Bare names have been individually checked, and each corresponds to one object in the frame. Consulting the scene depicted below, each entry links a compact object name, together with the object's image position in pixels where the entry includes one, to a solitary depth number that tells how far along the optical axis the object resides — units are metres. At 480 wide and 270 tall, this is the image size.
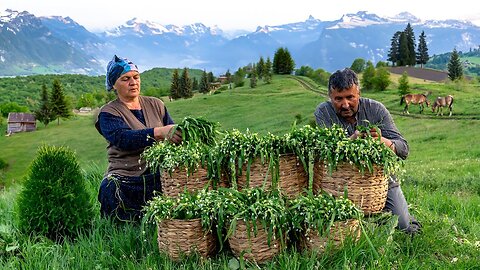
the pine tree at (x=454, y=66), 81.75
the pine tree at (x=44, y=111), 79.31
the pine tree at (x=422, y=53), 102.88
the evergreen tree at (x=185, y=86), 98.94
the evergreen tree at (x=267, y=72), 92.04
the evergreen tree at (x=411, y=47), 97.38
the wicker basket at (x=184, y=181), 4.02
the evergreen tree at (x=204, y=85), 109.49
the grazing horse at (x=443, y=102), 36.59
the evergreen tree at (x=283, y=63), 100.50
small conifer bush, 4.57
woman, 5.02
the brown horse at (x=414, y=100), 39.84
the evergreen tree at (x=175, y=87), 98.19
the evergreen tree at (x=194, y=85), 119.50
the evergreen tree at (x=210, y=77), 117.50
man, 4.52
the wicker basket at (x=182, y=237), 3.63
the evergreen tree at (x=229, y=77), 115.54
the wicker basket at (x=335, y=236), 3.56
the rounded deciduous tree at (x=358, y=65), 102.06
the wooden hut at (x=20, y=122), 79.94
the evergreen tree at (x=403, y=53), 98.19
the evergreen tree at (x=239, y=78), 98.16
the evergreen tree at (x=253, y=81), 87.75
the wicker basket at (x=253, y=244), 3.55
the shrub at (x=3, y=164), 50.25
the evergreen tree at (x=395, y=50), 99.75
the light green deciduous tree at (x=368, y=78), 66.64
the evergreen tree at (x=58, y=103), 78.31
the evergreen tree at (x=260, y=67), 96.31
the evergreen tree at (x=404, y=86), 54.66
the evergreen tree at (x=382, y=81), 64.81
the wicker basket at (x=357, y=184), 3.73
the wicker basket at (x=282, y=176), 3.82
